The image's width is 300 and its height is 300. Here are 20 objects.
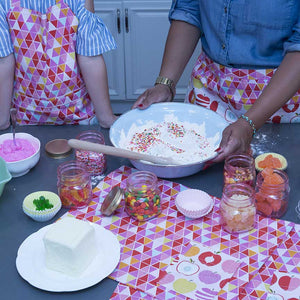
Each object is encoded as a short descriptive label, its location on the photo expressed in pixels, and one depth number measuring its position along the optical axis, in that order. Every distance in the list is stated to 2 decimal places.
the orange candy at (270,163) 1.43
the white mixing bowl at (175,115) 1.40
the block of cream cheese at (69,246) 1.05
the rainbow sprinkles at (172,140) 1.44
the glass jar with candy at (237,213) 1.21
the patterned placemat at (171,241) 1.08
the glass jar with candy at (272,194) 1.26
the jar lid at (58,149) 1.54
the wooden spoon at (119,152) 1.28
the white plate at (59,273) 1.06
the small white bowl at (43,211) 1.25
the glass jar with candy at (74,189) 1.30
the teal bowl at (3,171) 1.34
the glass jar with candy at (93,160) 1.43
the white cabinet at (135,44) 3.08
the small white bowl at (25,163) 1.40
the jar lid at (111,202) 1.26
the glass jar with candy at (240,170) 1.34
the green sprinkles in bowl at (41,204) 1.27
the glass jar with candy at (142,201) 1.25
